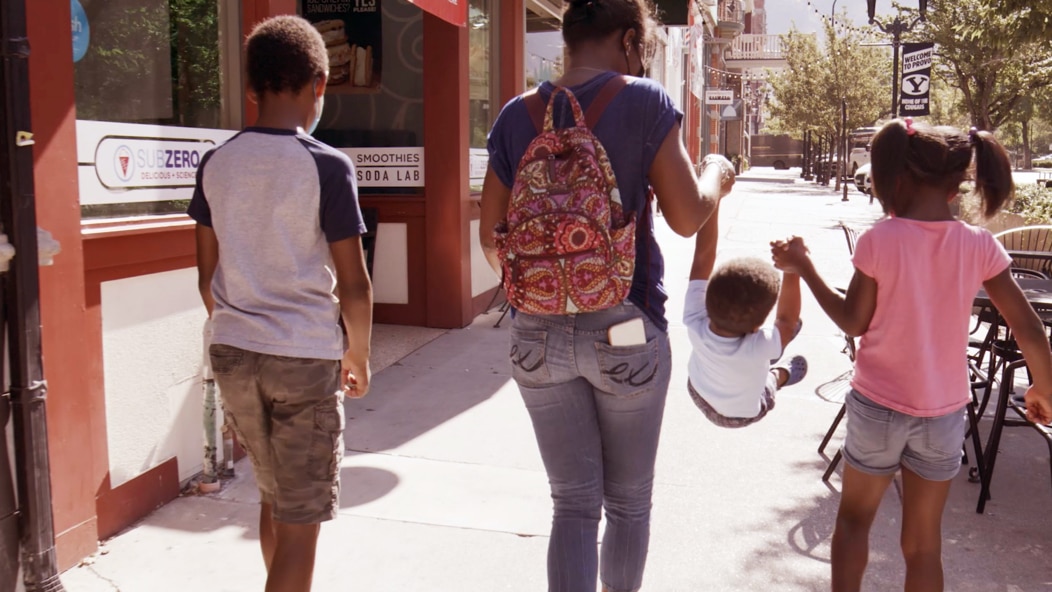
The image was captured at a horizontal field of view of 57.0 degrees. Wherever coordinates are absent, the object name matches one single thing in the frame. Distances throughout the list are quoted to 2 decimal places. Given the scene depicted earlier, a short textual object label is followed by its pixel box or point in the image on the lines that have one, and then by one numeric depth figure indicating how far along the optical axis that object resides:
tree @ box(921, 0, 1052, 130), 18.20
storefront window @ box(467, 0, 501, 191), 8.84
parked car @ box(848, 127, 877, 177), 39.59
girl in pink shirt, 2.62
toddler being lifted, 2.53
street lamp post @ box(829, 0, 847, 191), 37.56
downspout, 2.98
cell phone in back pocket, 2.43
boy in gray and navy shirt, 2.52
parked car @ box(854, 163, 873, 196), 29.53
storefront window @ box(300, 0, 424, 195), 8.07
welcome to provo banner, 13.76
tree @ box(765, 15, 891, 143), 37.97
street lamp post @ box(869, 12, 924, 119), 19.91
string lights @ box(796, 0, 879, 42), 32.69
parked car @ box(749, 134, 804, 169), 75.22
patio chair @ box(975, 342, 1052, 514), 4.22
